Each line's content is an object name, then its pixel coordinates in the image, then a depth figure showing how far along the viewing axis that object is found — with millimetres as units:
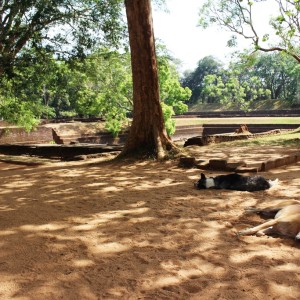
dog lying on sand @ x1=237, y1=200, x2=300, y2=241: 3270
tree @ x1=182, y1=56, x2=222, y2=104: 57438
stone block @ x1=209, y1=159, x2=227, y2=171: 6895
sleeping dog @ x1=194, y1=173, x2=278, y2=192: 5117
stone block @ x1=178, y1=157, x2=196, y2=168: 7547
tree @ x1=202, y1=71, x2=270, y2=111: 45031
